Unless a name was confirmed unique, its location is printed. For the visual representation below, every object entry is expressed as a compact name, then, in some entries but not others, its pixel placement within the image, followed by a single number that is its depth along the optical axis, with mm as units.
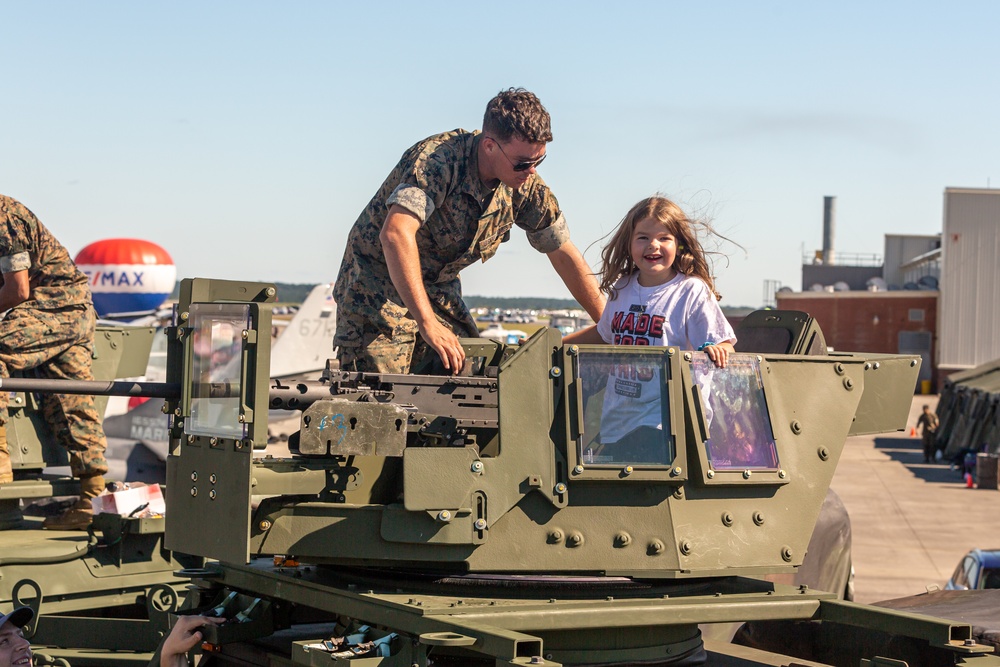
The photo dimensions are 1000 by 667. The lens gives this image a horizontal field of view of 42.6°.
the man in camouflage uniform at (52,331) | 7609
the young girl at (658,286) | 5152
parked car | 10484
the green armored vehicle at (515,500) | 4418
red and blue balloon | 38969
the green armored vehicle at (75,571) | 6301
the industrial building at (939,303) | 47938
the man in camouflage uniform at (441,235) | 5441
